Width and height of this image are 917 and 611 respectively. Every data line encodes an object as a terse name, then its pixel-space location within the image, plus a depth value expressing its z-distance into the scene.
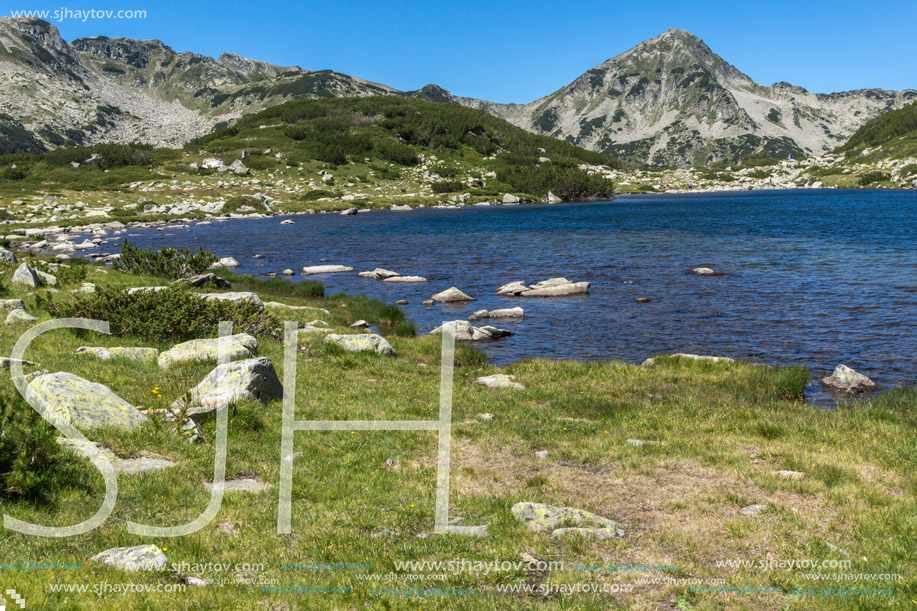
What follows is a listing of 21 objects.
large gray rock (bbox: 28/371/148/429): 9.72
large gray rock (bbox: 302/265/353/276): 46.12
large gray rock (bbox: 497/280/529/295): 36.00
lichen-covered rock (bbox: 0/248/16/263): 31.87
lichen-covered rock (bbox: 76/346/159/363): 14.63
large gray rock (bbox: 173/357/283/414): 11.66
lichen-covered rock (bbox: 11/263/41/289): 24.53
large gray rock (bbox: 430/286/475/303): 34.53
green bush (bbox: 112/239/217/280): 34.75
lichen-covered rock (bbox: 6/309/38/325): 16.81
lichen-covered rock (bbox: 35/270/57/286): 25.70
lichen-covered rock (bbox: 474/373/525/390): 17.62
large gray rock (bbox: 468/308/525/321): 29.97
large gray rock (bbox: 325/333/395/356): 19.86
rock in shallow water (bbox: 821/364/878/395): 17.61
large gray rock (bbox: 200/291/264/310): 21.80
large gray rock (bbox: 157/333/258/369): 14.98
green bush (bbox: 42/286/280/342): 17.94
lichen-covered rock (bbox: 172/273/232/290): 31.27
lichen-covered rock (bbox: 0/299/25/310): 18.62
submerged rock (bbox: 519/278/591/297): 35.22
